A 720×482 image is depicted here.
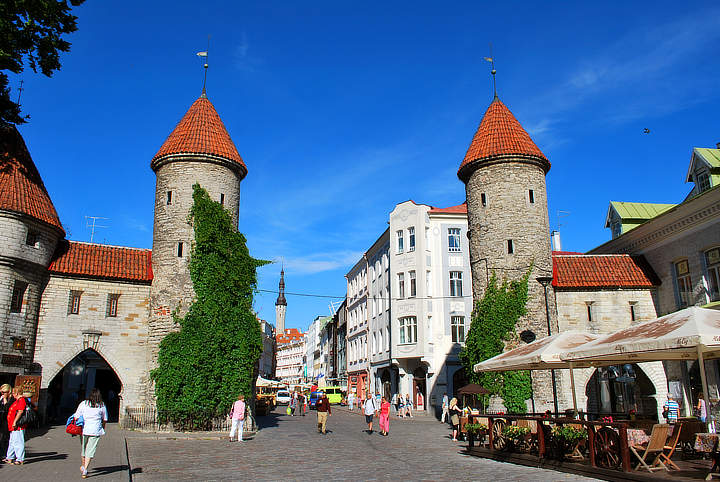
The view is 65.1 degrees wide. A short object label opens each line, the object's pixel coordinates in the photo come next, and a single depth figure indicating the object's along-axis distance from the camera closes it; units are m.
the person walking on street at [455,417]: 21.61
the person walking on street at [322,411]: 23.11
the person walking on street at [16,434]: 12.35
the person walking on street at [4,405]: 13.26
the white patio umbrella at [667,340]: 10.40
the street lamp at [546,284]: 23.61
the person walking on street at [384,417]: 22.64
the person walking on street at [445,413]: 32.22
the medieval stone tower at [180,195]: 24.50
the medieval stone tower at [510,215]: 24.58
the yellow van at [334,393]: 53.81
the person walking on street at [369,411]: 24.46
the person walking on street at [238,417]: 19.83
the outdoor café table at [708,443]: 10.25
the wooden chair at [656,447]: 11.04
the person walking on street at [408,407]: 36.22
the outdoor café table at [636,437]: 11.47
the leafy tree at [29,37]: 15.29
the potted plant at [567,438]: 12.88
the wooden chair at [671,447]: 11.24
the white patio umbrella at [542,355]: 14.52
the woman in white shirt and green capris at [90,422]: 11.21
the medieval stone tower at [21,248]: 21.91
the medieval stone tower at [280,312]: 158.88
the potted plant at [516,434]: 14.70
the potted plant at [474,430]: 16.31
